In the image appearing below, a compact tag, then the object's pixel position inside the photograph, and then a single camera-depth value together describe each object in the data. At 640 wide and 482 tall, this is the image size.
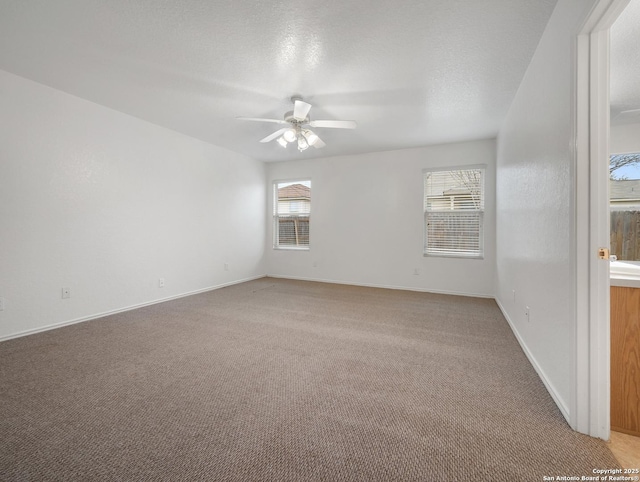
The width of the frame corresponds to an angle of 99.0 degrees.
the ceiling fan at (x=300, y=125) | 2.82
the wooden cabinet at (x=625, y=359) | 1.42
